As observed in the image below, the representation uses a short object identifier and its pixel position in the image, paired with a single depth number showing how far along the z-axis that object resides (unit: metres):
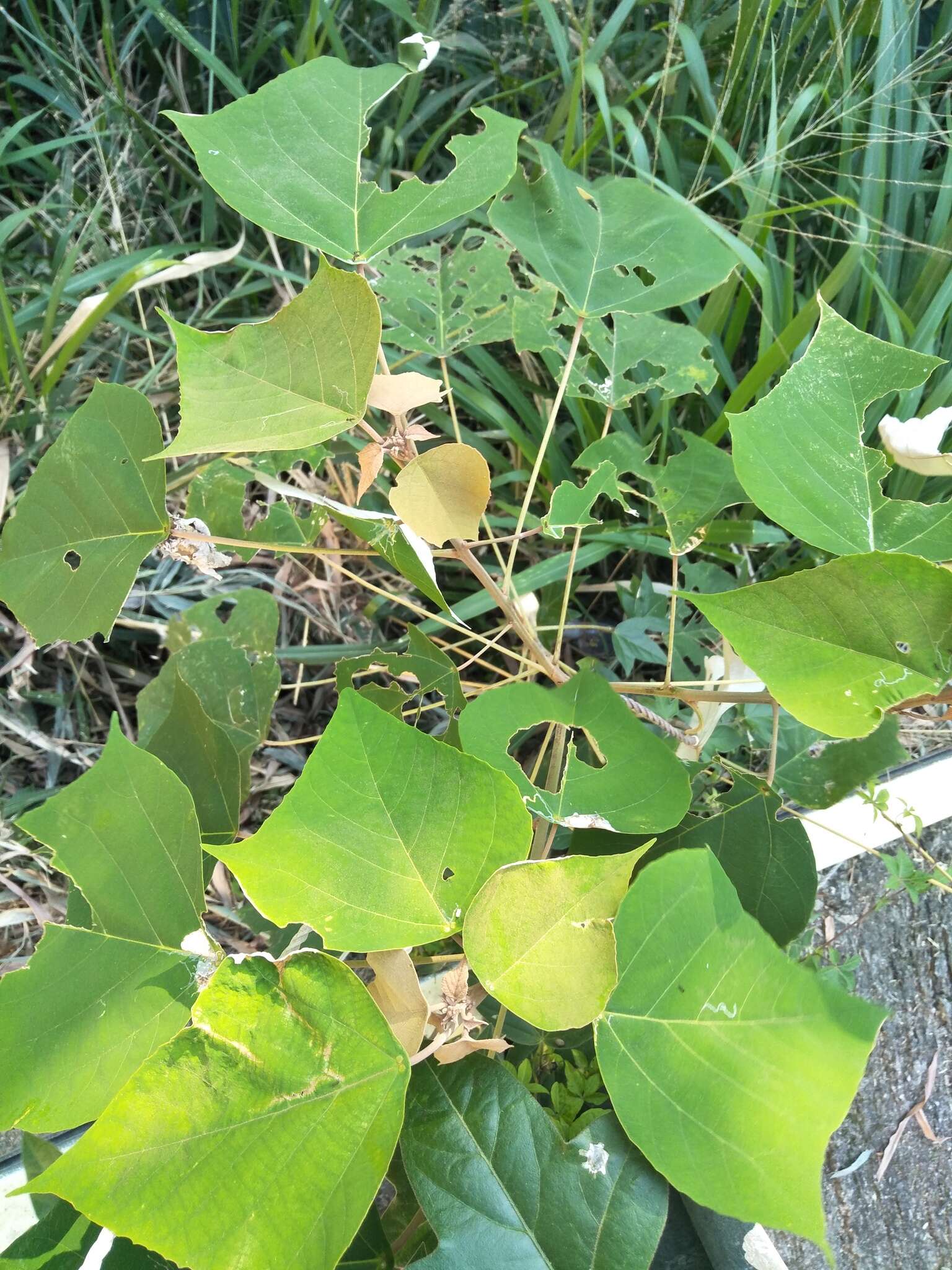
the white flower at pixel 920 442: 0.51
